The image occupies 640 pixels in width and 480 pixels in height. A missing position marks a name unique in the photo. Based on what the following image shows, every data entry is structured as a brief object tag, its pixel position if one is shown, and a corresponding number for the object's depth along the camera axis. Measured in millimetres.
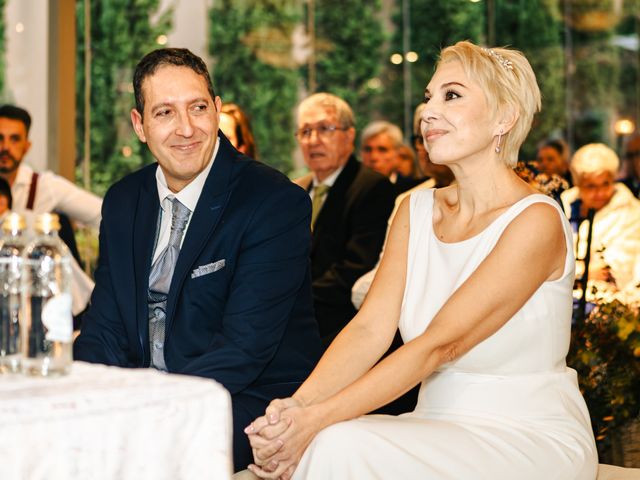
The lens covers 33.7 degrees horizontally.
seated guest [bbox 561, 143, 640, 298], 6207
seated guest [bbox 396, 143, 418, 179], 8914
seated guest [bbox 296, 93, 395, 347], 5352
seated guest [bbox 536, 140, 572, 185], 8784
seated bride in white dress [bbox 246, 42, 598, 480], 2535
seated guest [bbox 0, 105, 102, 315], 5812
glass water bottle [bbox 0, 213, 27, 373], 2084
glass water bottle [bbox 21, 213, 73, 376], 1943
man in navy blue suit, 2850
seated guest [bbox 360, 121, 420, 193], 8375
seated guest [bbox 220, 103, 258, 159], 5812
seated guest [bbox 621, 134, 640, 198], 8359
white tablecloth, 1726
